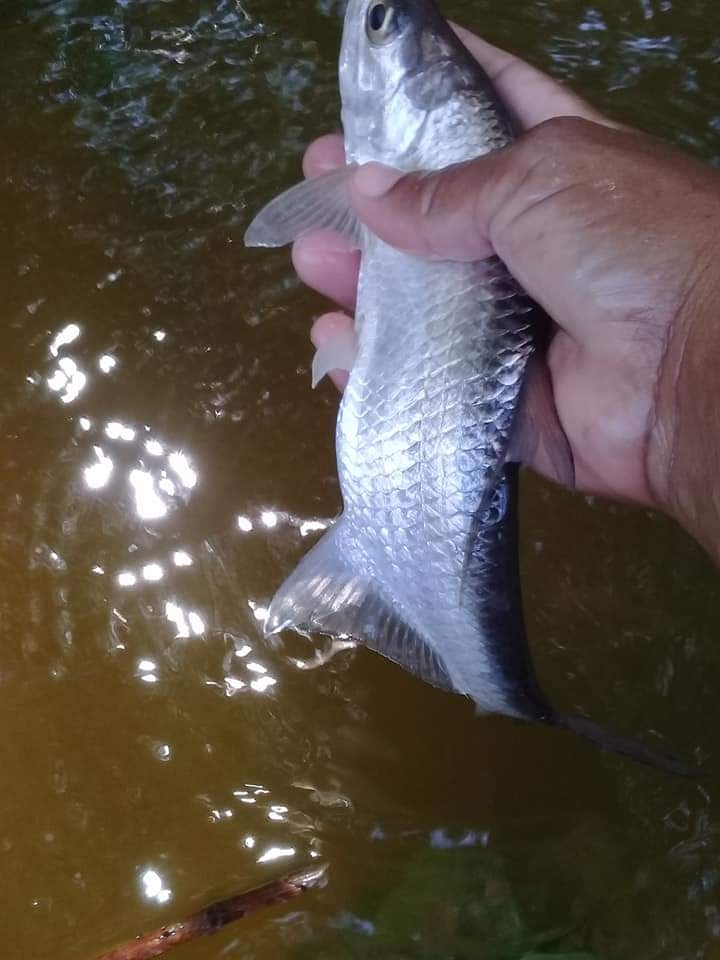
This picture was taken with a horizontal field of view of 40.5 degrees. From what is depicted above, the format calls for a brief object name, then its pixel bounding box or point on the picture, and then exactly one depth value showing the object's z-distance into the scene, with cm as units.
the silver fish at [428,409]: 26
